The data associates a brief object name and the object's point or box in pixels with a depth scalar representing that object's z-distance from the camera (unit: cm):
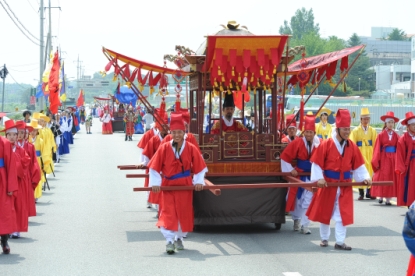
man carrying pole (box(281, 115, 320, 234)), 1118
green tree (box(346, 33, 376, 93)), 9162
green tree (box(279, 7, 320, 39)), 11788
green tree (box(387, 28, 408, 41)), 13950
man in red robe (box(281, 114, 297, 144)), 1245
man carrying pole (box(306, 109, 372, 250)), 976
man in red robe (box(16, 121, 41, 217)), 1105
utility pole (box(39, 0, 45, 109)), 4176
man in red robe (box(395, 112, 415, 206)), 1276
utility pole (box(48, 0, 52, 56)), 4922
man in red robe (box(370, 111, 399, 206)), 1406
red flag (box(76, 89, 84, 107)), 5294
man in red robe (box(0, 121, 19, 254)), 944
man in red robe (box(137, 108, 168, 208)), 1265
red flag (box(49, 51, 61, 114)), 2330
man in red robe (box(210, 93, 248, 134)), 1208
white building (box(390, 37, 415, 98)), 7550
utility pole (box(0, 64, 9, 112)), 4137
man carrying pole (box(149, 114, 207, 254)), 959
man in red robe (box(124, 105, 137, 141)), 3959
